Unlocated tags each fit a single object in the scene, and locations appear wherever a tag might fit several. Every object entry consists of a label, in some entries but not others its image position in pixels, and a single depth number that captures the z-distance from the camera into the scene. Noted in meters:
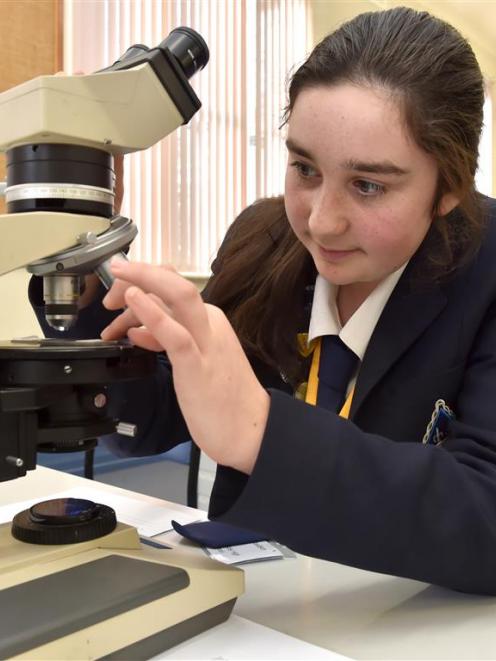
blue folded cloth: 0.78
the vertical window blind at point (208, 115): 2.48
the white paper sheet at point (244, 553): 0.74
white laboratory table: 0.56
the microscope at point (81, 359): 0.54
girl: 0.53
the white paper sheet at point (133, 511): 0.85
